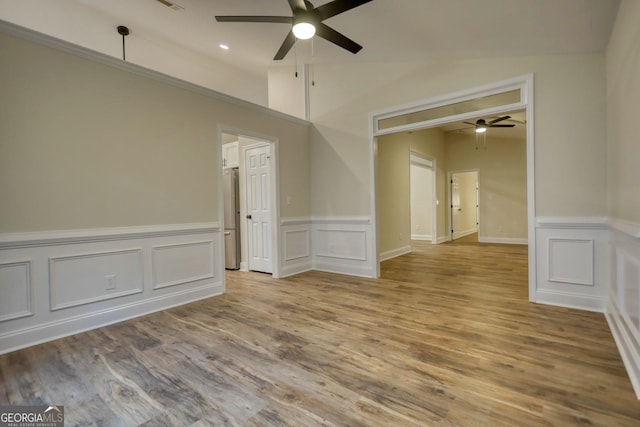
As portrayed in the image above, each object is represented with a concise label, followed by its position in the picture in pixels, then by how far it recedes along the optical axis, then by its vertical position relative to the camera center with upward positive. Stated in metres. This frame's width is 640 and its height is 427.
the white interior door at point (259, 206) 4.76 +0.05
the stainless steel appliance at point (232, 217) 5.25 -0.13
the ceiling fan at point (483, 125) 6.10 +1.67
